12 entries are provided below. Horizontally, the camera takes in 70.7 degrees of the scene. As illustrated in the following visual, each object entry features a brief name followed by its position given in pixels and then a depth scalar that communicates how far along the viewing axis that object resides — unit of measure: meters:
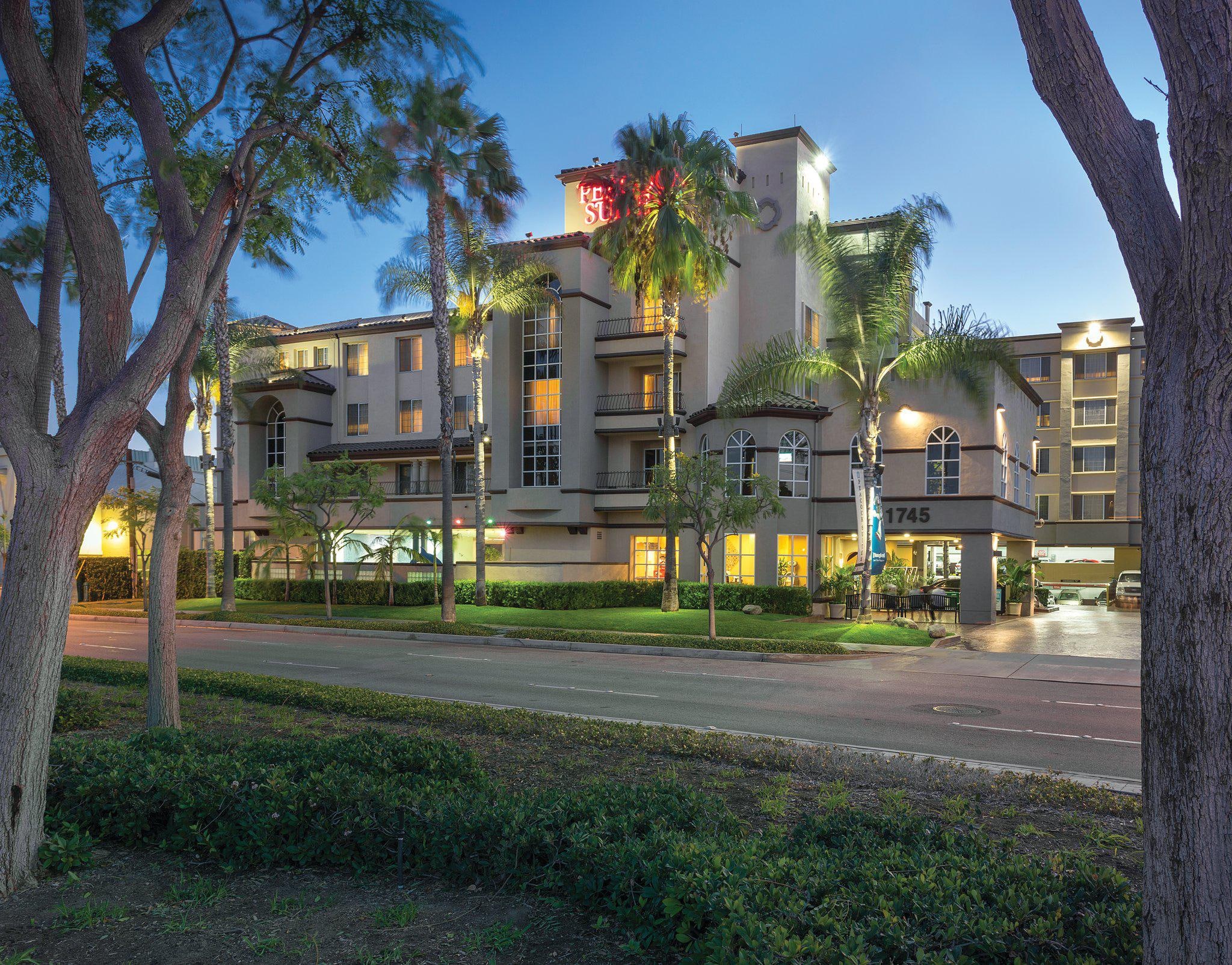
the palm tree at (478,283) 31.44
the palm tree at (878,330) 24.56
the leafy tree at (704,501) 23.83
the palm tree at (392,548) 35.44
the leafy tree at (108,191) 5.96
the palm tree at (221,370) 33.03
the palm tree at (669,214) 27.05
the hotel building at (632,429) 31.67
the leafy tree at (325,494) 30.20
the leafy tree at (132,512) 37.81
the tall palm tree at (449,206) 24.78
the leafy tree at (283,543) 32.66
